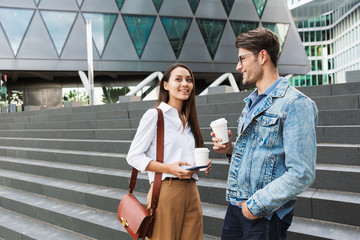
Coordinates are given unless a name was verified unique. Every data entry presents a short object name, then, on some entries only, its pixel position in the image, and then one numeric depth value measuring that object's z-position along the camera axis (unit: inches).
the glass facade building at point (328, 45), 1829.5
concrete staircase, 124.0
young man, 55.1
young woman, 82.5
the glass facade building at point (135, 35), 740.6
